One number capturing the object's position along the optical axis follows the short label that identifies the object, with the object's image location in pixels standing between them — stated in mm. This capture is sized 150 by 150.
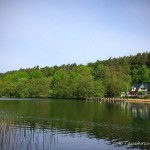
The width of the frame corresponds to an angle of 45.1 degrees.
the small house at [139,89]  73989
